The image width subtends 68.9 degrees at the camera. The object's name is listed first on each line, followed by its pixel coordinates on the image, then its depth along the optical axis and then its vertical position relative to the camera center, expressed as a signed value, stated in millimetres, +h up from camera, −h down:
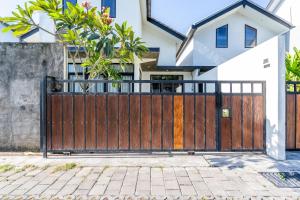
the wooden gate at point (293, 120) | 5664 -486
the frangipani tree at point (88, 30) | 4773 +1695
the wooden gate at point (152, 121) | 5188 -469
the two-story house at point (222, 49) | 4961 +3095
